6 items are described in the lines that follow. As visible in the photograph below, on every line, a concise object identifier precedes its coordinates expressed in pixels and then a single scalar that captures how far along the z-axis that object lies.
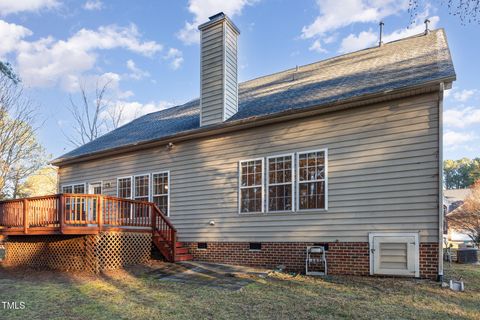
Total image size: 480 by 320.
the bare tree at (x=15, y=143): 20.42
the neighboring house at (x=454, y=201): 32.30
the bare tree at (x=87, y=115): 29.36
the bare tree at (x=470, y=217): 20.30
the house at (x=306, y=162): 7.29
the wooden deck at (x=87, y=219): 8.41
